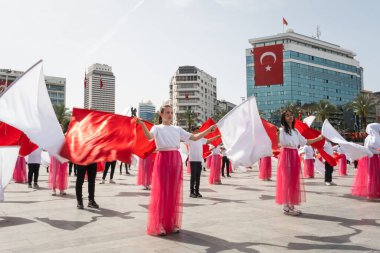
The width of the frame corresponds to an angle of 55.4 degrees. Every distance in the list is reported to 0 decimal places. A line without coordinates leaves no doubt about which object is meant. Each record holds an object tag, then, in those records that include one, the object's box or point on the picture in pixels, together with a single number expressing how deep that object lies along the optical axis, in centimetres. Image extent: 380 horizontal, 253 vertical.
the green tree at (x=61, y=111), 6781
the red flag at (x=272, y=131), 805
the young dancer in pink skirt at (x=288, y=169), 772
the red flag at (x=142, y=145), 735
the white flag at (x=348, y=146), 967
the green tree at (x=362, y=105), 6944
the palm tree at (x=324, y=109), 7781
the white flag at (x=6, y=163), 715
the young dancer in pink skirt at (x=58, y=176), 1087
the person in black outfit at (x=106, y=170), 1507
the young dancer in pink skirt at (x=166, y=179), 590
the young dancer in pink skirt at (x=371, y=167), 966
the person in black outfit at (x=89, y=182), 858
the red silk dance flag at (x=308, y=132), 1002
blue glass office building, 11544
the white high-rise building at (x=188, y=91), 12575
